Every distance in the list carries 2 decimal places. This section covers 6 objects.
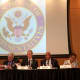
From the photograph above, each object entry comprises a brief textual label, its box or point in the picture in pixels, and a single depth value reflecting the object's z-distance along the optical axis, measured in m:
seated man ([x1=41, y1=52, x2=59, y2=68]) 6.09
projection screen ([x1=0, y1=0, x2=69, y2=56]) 7.07
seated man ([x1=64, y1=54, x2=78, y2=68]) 5.81
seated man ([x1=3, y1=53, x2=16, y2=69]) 5.94
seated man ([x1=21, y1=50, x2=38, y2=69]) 5.79
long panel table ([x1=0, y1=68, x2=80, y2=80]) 4.30
